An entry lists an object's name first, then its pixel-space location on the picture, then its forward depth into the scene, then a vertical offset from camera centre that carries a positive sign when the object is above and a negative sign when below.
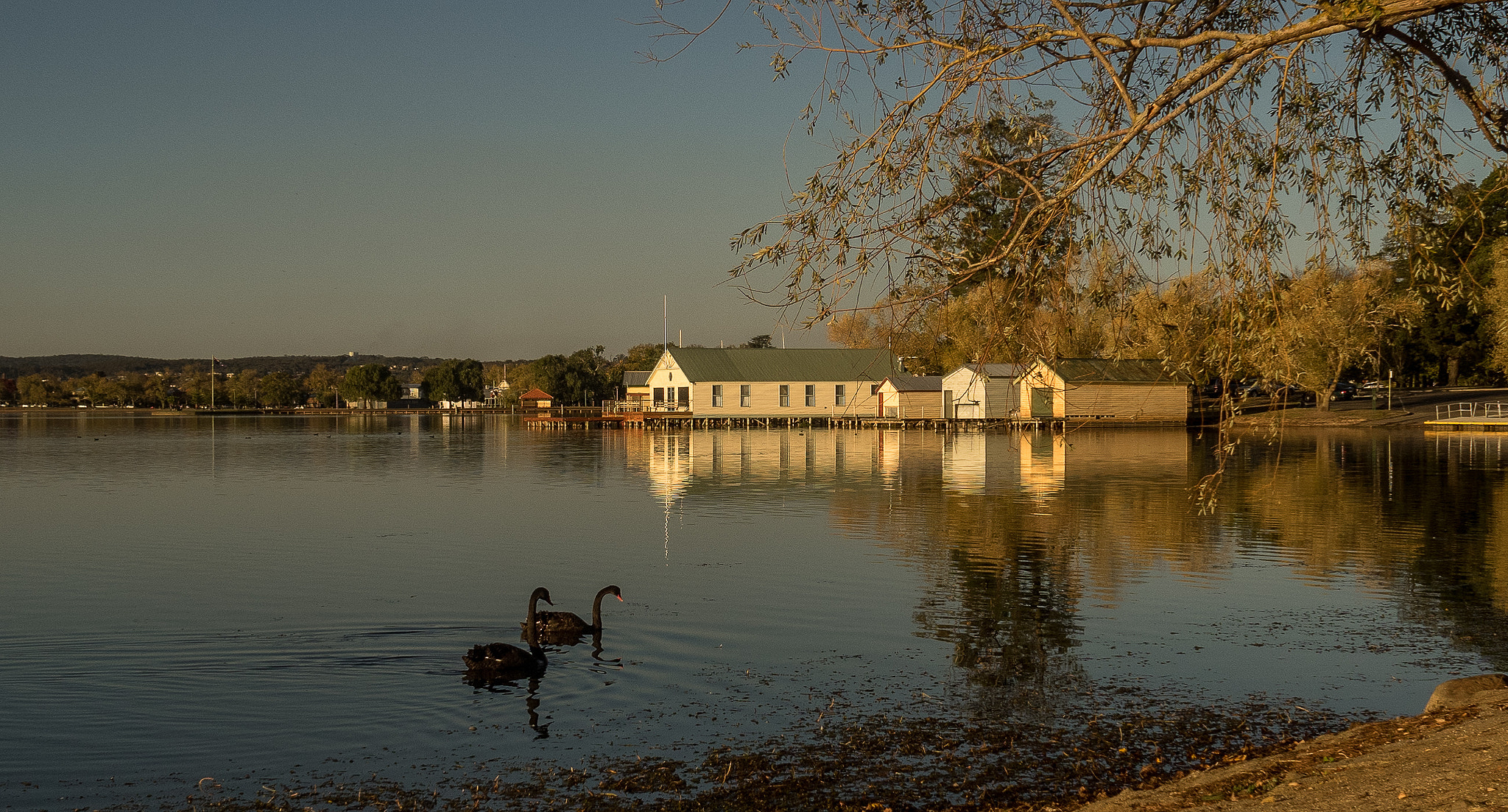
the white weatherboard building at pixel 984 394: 87.00 -0.02
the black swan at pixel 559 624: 15.32 -3.04
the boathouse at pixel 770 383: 98.94 +1.01
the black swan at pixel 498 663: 13.18 -3.08
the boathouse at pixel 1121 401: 83.19 -0.65
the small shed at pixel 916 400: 93.94 -0.47
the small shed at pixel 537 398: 146.75 -0.23
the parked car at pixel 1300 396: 87.28 -0.37
